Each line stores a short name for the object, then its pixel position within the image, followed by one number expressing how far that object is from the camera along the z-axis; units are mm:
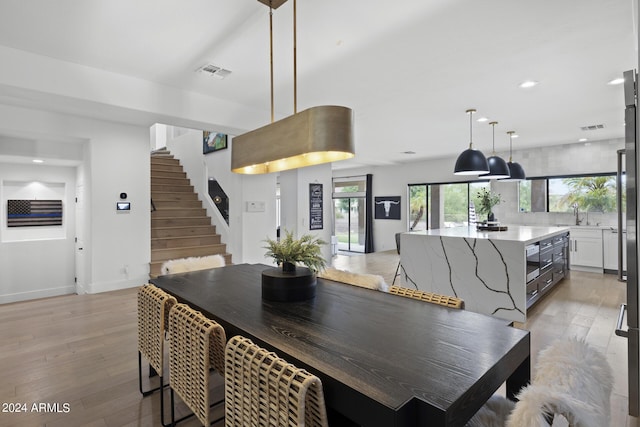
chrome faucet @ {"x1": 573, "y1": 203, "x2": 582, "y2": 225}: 6793
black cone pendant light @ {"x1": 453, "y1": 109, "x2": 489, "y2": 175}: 4207
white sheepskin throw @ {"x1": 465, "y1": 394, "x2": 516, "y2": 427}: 1276
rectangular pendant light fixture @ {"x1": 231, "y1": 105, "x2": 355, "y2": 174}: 1836
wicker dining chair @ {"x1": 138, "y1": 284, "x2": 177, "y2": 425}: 1939
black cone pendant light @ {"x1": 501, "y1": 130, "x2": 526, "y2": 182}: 5559
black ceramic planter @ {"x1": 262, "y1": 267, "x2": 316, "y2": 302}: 1985
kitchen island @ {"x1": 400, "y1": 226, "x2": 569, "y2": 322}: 3691
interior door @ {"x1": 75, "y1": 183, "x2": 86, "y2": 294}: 4977
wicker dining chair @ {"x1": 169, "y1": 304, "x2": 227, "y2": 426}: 1510
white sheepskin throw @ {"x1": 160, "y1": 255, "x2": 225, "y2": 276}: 3062
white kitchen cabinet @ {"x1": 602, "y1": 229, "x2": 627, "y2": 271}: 6082
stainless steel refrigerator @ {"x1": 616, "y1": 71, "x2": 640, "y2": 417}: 1477
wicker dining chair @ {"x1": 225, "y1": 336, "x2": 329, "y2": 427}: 1039
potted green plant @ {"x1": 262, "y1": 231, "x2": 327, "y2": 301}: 1988
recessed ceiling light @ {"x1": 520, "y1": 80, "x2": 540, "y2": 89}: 3656
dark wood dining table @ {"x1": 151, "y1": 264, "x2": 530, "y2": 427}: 1003
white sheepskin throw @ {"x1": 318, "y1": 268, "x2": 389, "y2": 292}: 2342
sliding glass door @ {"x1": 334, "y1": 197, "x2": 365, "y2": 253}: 10930
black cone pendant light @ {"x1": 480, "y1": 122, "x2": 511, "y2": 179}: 4879
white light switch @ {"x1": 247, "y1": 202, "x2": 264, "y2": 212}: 5785
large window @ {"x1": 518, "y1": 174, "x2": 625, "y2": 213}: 6535
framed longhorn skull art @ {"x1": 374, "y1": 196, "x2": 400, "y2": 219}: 10000
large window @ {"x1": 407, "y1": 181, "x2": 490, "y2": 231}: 8594
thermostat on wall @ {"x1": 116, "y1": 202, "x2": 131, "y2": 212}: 4759
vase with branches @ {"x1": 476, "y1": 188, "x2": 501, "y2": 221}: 5258
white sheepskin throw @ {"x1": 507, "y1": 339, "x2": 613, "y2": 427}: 834
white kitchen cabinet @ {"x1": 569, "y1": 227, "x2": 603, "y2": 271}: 6277
